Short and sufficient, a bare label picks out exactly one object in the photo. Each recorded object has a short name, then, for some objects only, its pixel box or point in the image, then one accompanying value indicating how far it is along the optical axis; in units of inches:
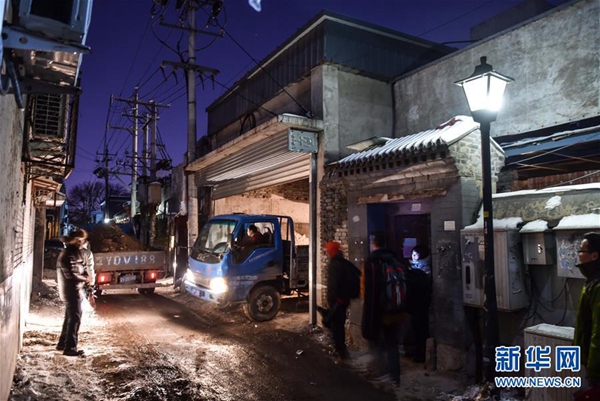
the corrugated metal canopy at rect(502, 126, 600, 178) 253.8
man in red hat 257.1
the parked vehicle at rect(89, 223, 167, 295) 462.9
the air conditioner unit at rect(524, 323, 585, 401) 161.0
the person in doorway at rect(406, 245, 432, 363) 268.5
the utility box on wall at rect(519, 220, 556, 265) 207.5
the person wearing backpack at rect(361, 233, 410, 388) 222.8
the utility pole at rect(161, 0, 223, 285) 558.9
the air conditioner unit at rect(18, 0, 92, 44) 125.8
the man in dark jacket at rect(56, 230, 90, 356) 262.5
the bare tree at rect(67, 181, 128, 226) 2245.3
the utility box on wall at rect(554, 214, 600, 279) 193.1
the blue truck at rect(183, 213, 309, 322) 362.3
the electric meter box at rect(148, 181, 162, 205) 848.5
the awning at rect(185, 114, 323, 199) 379.8
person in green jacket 127.1
